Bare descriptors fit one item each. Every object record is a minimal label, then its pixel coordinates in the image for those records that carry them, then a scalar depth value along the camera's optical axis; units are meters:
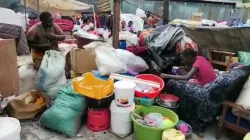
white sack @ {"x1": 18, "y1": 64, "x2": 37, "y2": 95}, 3.62
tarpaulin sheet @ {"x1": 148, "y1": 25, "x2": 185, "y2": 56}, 3.78
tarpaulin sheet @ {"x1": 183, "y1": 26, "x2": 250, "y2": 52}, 2.75
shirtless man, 3.76
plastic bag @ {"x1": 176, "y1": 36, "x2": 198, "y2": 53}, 3.70
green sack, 2.78
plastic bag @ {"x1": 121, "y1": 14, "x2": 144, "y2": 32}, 9.39
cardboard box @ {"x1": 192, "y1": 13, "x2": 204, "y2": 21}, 9.47
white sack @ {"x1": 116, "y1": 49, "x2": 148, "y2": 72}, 3.63
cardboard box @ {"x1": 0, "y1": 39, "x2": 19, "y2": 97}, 2.74
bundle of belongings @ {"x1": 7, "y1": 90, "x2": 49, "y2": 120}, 3.01
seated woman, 2.97
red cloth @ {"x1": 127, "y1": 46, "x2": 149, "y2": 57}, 3.99
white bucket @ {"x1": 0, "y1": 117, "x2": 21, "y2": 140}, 2.12
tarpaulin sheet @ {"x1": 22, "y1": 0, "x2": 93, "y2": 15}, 8.55
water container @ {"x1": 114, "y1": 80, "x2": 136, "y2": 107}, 2.72
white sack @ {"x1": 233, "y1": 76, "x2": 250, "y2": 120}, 2.56
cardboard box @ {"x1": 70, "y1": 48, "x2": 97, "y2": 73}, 4.01
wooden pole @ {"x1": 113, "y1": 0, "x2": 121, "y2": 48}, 4.10
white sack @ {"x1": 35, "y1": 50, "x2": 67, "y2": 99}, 3.27
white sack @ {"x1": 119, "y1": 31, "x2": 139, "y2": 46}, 4.91
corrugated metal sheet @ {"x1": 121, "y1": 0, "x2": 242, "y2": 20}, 12.14
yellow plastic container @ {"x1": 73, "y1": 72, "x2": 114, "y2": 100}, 2.74
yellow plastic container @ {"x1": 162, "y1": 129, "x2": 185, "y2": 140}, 2.36
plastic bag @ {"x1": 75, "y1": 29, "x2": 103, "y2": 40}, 5.10
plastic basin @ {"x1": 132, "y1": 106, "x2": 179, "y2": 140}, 2.47
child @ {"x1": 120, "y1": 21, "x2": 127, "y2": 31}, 8.63
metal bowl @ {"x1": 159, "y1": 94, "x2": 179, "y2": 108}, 3.08
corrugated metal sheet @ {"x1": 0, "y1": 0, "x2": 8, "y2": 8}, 12.04
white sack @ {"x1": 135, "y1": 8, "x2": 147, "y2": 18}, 10.94
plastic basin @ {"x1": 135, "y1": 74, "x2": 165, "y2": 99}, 2.95
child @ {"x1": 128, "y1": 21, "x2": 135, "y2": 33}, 8.99
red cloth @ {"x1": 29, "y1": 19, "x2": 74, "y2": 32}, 8.70
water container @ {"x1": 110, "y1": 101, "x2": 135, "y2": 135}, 2.76
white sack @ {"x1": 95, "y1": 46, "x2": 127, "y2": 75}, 3.39
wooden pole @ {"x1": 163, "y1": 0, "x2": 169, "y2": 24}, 6.28
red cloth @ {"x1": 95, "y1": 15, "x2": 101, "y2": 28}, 9.05
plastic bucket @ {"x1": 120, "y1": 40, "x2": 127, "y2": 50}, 4.68
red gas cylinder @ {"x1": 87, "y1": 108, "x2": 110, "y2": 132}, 2.90
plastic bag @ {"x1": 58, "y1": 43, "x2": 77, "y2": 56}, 5.37
